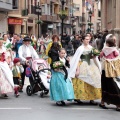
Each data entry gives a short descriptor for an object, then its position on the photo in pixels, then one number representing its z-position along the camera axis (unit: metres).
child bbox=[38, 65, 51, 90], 13.71
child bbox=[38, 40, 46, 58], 30.72
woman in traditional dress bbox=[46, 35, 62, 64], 13.61
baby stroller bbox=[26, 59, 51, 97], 13.77
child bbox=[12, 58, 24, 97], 14.81
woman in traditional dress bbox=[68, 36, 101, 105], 11.73
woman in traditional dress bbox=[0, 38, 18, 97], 13.35
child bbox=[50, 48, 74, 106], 11.56
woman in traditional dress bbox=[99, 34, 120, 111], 10.91
